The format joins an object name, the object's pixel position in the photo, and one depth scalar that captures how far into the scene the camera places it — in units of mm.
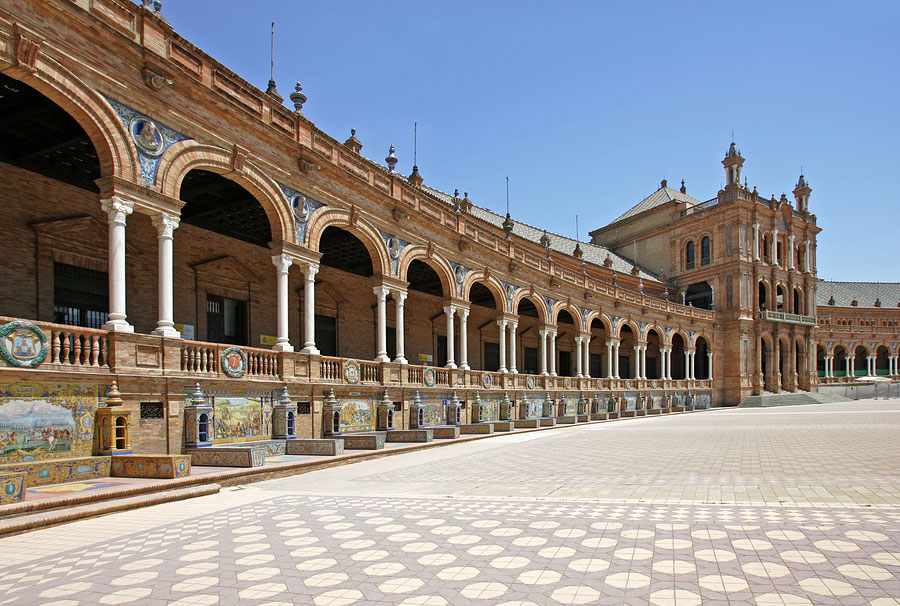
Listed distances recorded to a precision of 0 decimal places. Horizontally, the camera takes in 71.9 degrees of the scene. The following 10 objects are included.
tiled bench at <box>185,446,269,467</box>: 11250
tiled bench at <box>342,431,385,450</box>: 15258
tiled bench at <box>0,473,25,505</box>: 7293
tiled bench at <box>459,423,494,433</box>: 20859
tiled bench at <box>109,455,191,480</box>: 9695
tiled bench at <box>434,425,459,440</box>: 19125
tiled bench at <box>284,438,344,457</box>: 13445
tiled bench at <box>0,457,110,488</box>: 8641
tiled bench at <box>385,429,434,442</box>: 17188
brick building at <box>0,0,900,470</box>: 11391
